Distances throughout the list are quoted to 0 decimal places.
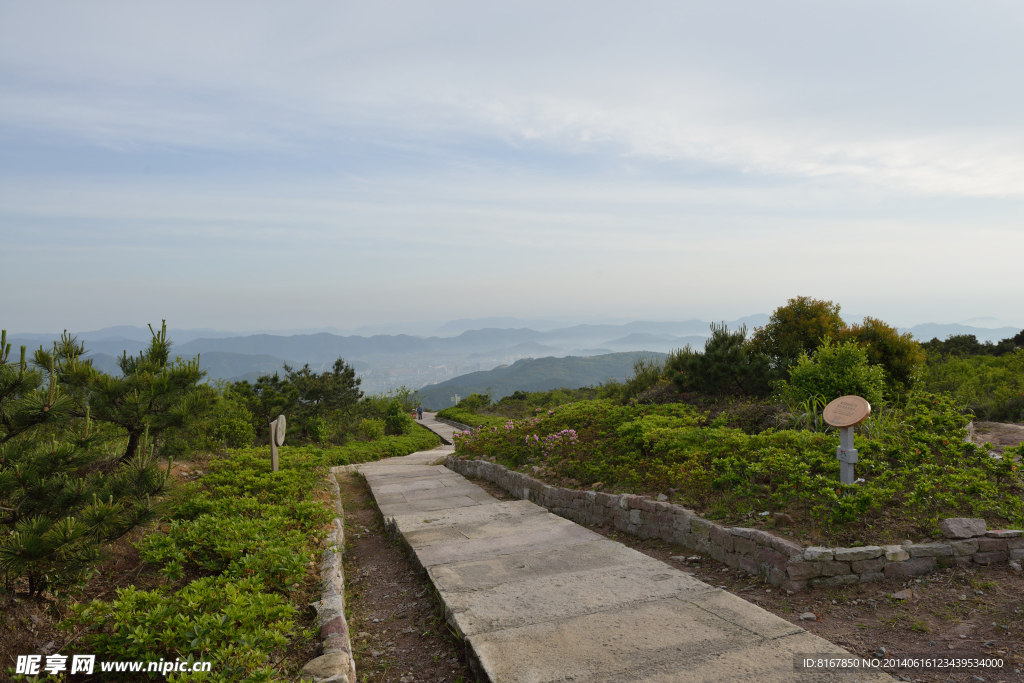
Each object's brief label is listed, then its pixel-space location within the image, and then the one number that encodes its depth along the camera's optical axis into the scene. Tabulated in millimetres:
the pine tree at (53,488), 2986
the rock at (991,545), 4105
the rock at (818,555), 4066
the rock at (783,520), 4547
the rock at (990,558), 4102
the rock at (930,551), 4094
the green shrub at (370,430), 19458
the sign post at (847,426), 4660
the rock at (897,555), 4082
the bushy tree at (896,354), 11164
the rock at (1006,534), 4105
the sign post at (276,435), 7430
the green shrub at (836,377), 8023
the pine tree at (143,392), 3902
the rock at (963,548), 4109
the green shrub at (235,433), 11195
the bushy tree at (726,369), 11445
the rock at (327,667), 3070
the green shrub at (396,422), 22797
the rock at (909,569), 4066
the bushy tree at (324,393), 17219
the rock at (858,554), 4070
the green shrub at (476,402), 31116
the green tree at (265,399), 14297
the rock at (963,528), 4160
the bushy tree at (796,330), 12398
